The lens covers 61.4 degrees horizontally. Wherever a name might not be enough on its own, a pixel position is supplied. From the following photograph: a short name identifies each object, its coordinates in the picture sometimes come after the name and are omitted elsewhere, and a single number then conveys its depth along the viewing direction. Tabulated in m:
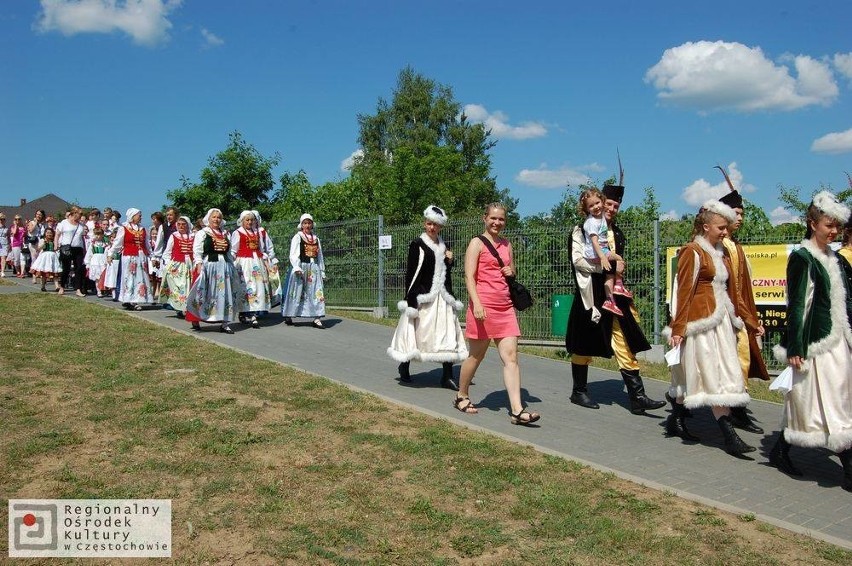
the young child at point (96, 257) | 18.58
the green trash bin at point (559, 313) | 12.72
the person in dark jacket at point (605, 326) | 7.71
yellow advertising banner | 10.46
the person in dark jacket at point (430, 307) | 8.62
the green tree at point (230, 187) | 37.69
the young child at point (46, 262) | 19.73
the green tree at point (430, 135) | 52.41
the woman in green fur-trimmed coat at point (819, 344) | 5.48
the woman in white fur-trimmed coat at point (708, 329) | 6.22
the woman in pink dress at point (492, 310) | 6.97
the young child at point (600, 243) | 7.71
